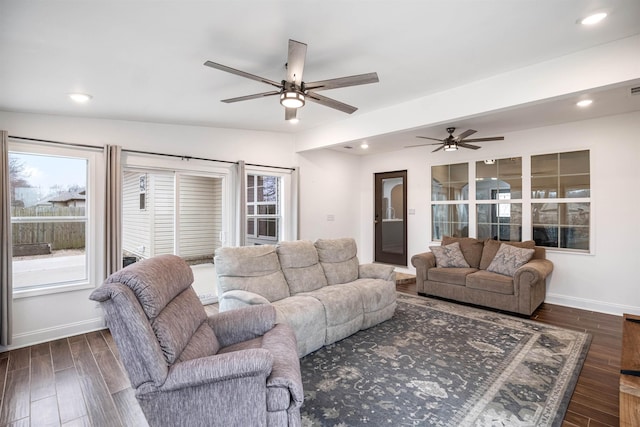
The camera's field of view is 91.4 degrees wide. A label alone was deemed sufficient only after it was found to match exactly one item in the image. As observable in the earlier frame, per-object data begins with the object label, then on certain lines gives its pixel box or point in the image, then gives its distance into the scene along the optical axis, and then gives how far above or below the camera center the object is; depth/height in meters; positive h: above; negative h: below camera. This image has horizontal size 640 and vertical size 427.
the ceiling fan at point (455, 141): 4.35 +1.03
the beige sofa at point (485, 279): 4.03 -0.93
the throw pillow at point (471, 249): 4.99 -0.59
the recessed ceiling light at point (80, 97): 3.07 +1.15
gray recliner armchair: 1.52 -0.81
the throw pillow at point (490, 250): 4.71 -0.57
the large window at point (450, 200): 5.70 +0.25
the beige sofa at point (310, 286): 2.92 -0.82
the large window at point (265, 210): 5.52 +0.05
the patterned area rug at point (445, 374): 2.12 -1.36
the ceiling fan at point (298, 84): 2.14 +1.00
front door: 6.58 -0.09
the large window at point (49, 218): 3.43 -0.06
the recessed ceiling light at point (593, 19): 2.16 +1.38
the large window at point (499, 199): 5.08 +0.24
